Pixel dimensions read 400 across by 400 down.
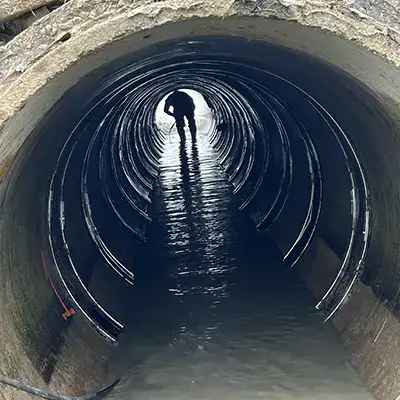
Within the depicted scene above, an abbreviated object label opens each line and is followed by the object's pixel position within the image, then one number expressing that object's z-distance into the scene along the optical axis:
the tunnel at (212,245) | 4.28
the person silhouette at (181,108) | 18.22
